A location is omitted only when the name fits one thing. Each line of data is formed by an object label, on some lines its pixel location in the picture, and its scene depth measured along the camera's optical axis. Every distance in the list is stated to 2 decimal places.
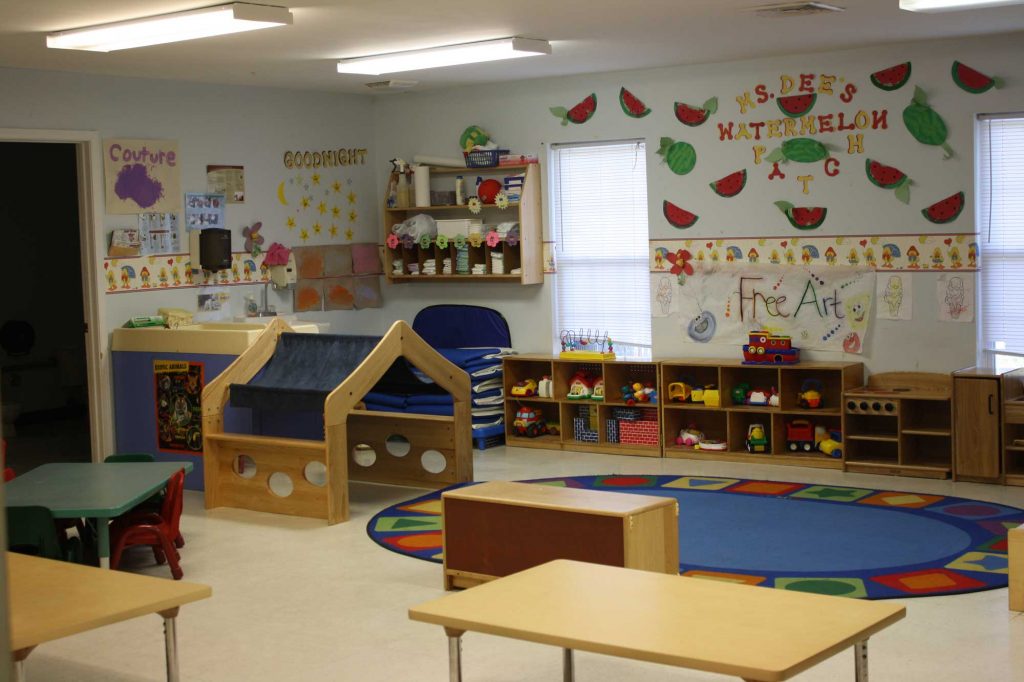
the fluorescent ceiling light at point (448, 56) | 7.34
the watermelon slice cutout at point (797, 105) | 8.38
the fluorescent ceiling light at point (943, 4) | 6.04
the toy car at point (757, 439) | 8.50
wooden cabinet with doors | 7.41
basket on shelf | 9.66
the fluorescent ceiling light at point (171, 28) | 5.86
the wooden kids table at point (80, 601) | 3.27
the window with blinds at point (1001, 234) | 7.78
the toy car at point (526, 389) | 9.48
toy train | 8.41
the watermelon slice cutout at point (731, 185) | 8.73
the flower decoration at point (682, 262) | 9.03
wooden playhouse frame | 6.97
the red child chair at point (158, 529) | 5.91
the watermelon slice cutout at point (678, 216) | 9.00
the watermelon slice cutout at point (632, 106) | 9.09
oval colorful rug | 5.53
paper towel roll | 9.95
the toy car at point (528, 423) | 9.47
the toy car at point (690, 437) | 8.78
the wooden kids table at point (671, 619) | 2.92
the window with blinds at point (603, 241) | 9.34
